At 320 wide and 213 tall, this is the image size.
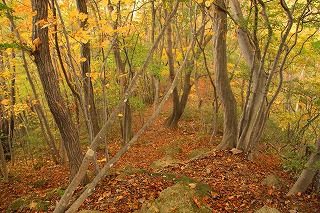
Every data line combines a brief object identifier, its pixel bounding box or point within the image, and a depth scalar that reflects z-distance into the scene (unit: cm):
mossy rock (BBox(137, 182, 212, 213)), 342
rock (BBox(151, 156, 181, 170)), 725
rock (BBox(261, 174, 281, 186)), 487
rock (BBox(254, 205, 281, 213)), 359
